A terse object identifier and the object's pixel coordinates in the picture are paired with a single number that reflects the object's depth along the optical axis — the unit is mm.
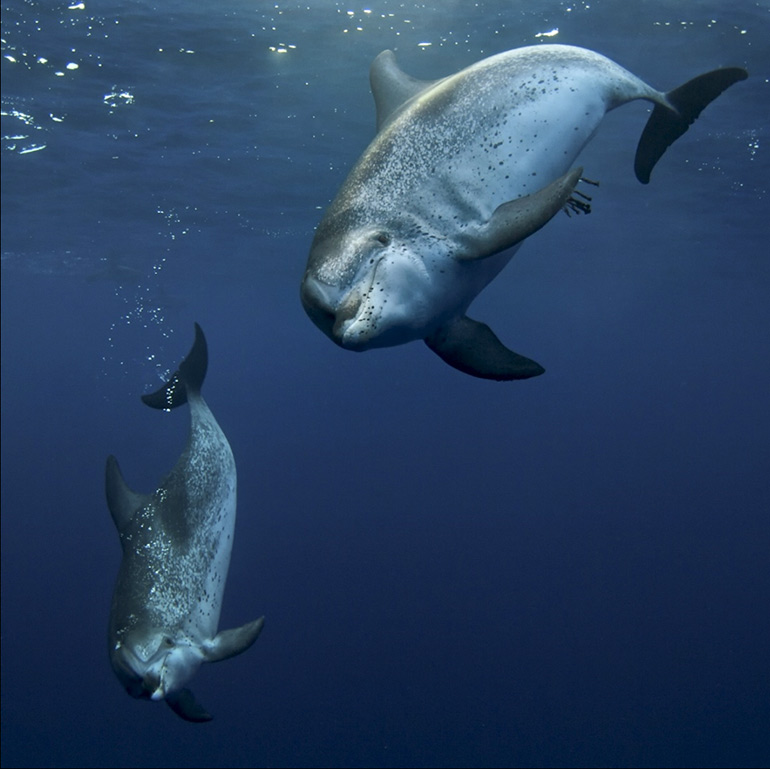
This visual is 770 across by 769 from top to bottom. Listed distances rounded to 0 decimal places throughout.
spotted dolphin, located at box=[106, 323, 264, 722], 5535
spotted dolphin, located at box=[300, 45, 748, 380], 3309
